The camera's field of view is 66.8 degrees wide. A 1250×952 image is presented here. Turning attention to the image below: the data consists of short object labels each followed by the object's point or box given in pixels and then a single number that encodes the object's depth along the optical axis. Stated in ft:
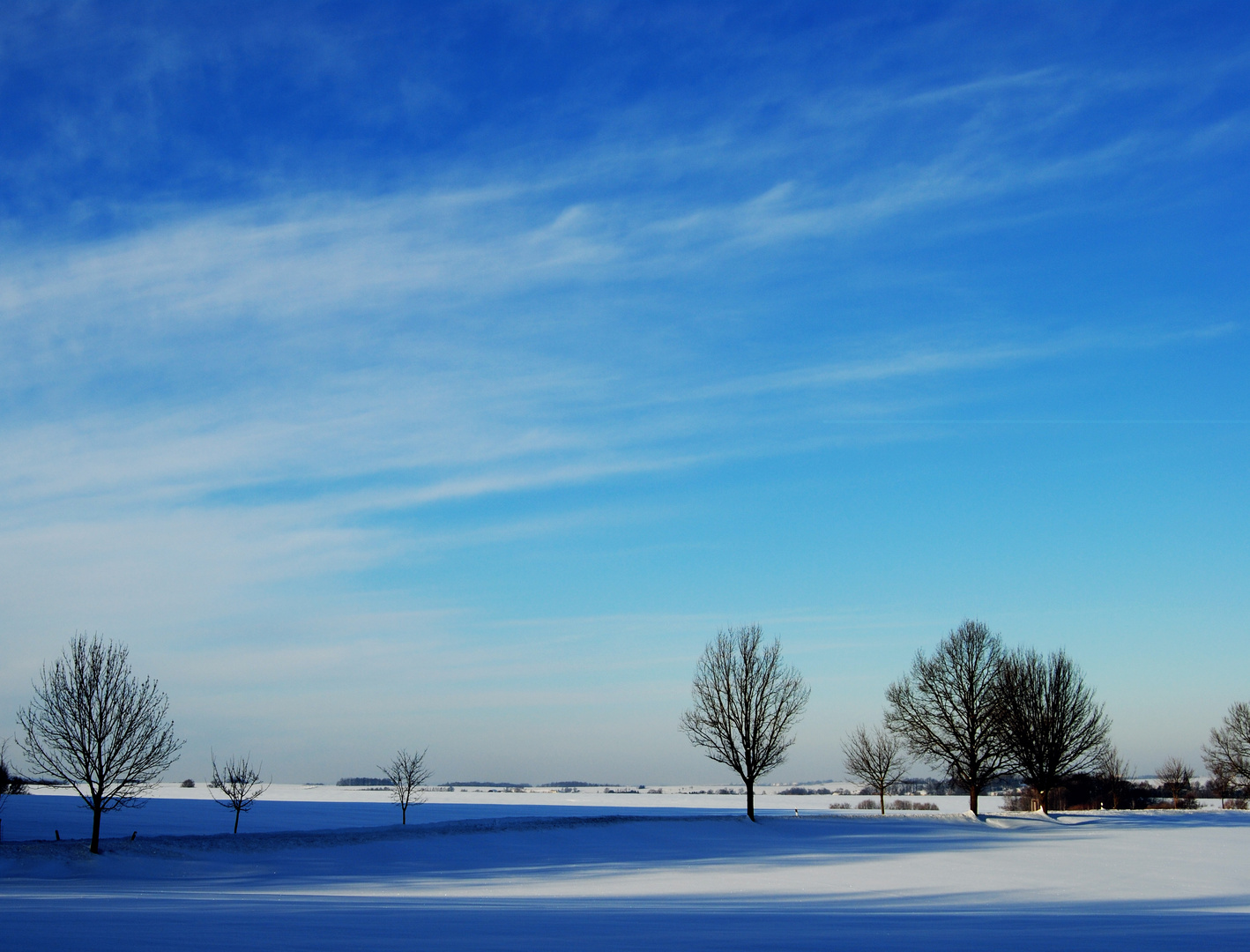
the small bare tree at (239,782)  134.51
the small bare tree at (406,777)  162.81
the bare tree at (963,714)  173.88
